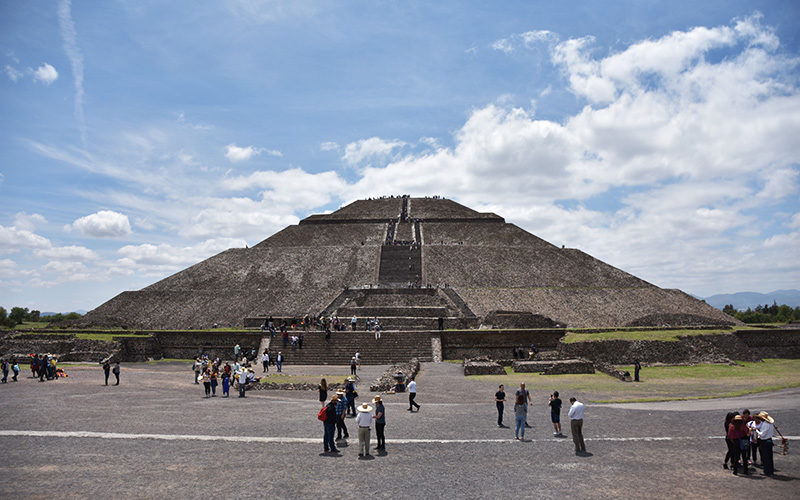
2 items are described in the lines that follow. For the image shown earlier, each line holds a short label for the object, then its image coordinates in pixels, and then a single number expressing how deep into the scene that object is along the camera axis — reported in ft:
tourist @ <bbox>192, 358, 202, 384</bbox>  69.10
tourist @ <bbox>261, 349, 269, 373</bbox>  80.28
